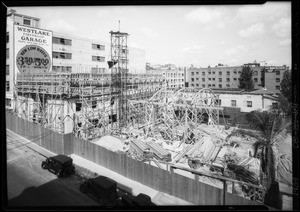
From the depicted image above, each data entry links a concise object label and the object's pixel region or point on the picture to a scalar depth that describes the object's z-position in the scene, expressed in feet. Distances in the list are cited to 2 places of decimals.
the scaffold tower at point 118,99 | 82.03
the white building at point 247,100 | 99.45
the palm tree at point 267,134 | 32.76
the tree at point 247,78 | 175.73
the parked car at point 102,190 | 30.27
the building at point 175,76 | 231.03
